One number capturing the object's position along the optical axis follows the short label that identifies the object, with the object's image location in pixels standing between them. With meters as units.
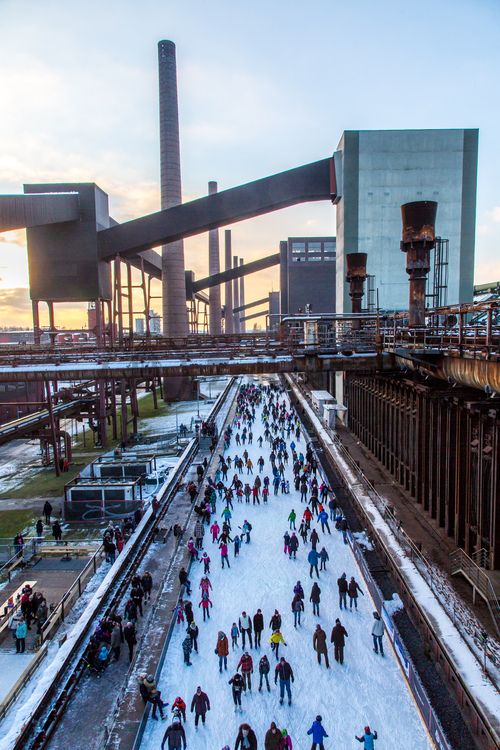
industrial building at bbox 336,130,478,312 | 37.47
